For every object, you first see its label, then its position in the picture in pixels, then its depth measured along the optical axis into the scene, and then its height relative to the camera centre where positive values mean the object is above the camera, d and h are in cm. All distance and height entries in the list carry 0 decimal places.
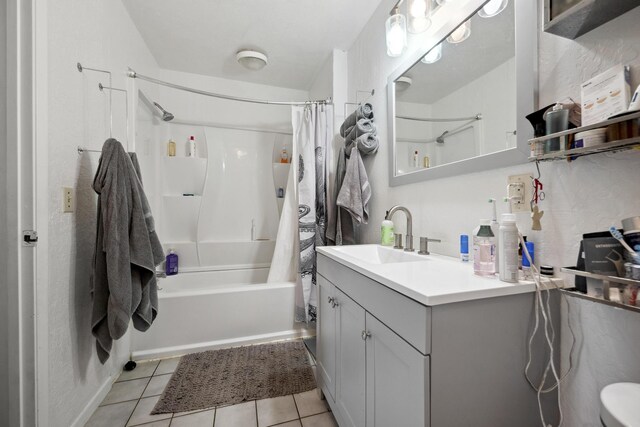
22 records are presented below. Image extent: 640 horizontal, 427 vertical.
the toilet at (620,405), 45 -37
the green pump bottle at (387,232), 146 -12
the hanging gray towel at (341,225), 188 -10
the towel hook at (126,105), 172 +75
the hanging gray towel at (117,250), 122 -18
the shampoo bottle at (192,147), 266 +70
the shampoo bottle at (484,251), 79 -13
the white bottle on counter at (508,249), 70 -11
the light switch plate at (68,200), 117 +7
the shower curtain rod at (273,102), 198 +95
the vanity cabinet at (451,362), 61 -40
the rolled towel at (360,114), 172 +68
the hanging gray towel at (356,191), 166 +14
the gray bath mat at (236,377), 142 -104
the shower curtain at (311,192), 204 +17
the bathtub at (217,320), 179 -81
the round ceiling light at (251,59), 222 +138
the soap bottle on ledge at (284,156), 301 +67
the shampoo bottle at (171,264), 246 -49
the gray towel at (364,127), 171 +58
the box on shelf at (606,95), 56 +26
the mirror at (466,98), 83 +49
